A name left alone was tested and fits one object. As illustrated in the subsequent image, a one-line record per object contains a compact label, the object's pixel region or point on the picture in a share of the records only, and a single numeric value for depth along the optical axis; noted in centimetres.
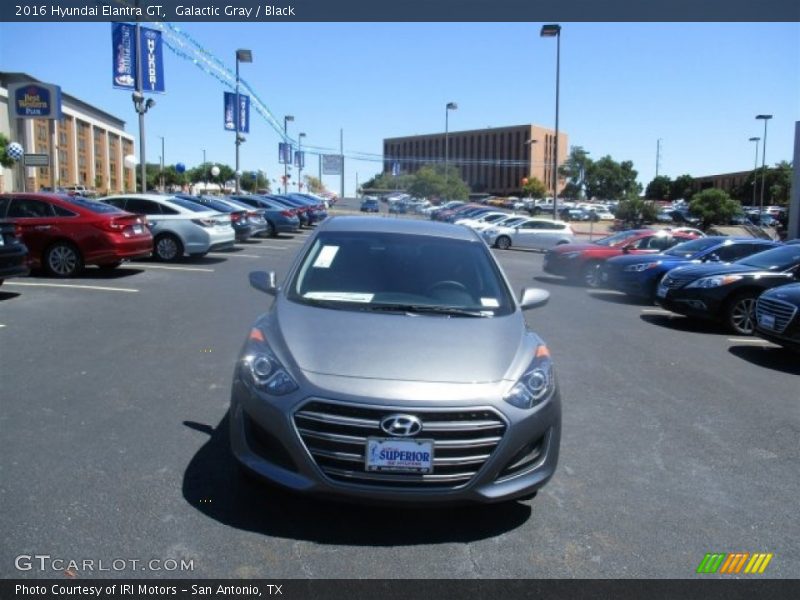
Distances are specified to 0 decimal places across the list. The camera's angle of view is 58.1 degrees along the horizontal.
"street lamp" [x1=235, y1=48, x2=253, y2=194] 3603
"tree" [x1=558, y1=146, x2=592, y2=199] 9400
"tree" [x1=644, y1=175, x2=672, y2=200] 10175
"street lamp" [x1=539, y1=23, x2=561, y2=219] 3105
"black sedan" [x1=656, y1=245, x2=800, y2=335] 1032
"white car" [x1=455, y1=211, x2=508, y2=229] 3286
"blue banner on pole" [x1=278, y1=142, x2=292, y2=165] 6062
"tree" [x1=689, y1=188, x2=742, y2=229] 4182
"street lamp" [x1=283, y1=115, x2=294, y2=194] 6292
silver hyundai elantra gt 349
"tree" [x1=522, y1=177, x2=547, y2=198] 10650
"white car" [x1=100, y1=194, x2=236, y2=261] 1605
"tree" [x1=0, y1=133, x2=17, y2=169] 5087
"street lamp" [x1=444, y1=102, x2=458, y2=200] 6162
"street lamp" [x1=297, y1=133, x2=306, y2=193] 7856
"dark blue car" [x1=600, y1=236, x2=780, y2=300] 1334
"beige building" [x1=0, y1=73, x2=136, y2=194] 6625
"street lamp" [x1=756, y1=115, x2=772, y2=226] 4925
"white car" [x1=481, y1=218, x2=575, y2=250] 2802
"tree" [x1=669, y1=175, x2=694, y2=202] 9650
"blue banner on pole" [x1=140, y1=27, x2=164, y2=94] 2352
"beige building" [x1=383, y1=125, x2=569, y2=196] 12962
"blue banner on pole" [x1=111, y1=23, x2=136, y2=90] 2311
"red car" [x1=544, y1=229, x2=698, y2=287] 1678
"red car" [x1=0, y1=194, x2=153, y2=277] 1295
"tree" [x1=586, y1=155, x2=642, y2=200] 9512
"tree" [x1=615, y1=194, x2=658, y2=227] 4366
